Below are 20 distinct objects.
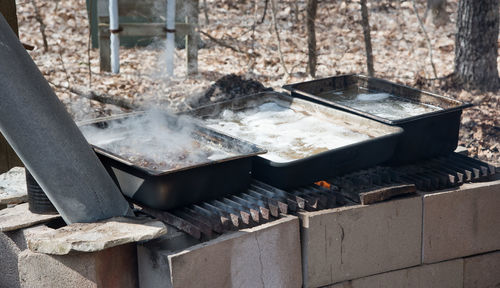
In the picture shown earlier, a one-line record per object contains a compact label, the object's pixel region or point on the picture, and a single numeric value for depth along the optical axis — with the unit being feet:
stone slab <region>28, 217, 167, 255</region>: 10.64
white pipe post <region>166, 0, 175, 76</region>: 26.81
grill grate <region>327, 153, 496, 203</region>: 13.39
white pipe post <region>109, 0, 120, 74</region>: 26.02
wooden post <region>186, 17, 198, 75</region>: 28.07
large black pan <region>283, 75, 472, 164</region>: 13.97
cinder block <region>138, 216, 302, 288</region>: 11.04
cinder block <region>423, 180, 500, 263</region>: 13.60
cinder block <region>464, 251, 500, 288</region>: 14.39
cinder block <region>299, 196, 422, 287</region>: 12.56
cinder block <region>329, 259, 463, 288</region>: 13.38
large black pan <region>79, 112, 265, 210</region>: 11.50
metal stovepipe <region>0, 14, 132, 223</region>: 10.84
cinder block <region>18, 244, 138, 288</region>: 11.10
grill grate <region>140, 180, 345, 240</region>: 11.52
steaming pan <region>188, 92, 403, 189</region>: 12.51
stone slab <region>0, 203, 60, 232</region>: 12.10
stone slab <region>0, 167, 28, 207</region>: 13.62
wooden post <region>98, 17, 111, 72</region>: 27.25
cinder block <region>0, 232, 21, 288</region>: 12.67
